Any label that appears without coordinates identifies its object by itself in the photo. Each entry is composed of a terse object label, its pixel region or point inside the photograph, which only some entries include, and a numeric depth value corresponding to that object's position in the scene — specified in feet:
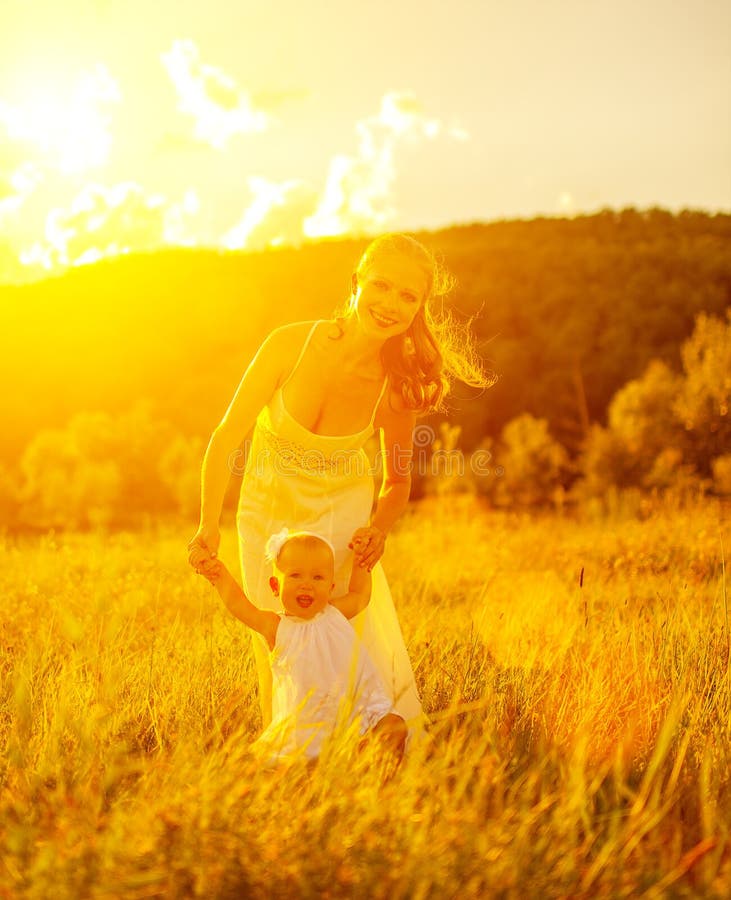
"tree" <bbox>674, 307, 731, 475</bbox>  127.65
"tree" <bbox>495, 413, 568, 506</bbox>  200.03
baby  9.82
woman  11.55
